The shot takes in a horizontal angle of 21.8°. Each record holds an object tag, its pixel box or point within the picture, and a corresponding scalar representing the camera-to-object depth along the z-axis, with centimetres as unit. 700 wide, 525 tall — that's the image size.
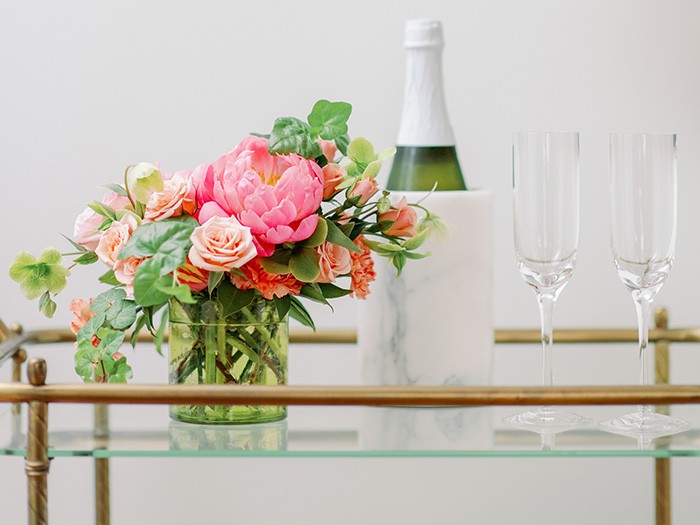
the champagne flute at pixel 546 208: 150
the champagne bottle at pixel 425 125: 158
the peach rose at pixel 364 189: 147
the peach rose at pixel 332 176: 148
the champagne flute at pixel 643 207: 150
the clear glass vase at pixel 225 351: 148
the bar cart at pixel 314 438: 140
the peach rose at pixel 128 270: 143
